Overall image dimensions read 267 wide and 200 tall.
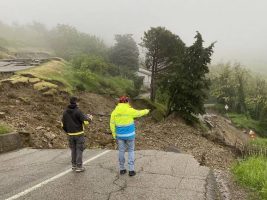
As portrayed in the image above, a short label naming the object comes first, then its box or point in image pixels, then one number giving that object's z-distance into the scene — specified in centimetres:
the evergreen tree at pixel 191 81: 3059
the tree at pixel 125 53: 5516
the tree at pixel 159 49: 4047
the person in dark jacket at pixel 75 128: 1089
